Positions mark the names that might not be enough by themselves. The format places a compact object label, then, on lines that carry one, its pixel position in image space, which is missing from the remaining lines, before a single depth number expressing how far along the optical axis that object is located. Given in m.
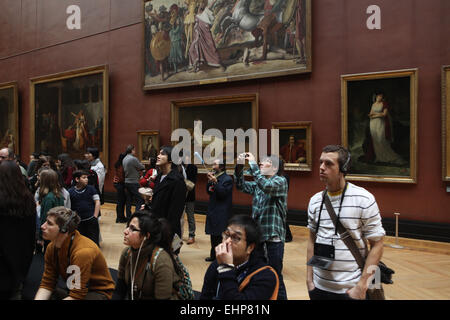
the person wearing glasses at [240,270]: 2.51
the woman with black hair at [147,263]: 3.09
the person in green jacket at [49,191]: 5.98
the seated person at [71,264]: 3.38
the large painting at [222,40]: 9.72
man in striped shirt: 2.65
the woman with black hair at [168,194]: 5.40
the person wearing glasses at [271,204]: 4.30
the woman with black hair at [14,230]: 3.87
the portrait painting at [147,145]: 12.38
